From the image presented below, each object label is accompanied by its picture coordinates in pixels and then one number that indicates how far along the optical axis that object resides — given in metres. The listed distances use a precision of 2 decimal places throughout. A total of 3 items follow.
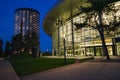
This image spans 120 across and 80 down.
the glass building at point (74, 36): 24.74
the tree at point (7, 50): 41.39
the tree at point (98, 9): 13.80
